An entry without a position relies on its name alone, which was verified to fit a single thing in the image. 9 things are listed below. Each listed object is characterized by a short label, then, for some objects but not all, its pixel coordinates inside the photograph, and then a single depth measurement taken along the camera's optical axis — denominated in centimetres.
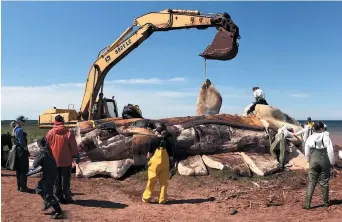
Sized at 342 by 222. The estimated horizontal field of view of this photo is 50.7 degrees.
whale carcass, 1043
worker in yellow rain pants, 794
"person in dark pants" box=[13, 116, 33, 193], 855
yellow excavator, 1195
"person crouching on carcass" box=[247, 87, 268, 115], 1321
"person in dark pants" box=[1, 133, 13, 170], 1115
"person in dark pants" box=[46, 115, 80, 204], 739
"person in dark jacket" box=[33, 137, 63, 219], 662
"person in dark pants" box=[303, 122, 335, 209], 726
